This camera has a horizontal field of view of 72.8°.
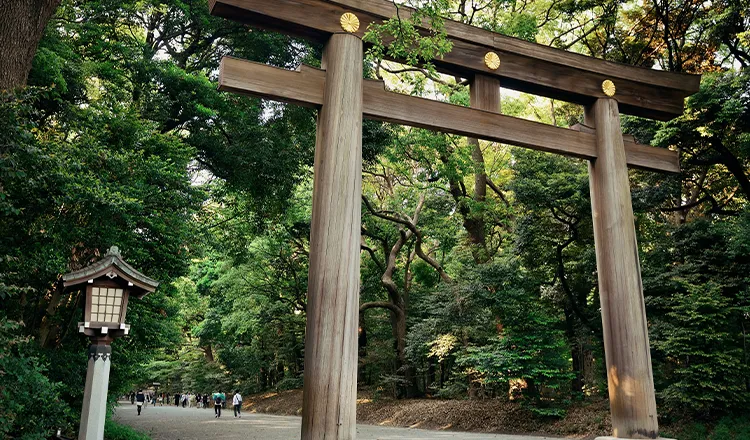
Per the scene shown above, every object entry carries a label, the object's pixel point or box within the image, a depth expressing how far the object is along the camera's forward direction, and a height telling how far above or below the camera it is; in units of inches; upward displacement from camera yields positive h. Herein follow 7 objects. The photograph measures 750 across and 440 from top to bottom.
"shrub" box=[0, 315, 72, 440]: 175.6 -19.9
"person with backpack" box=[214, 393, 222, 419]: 840.0 -93.5
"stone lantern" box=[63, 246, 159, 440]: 192.1 +12.0
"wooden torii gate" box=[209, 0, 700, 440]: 185.8 +99.8
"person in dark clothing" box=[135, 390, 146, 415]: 906.4 -91.8
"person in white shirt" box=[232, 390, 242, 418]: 832.9 -87.5
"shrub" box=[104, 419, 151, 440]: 400.6 -67.7
